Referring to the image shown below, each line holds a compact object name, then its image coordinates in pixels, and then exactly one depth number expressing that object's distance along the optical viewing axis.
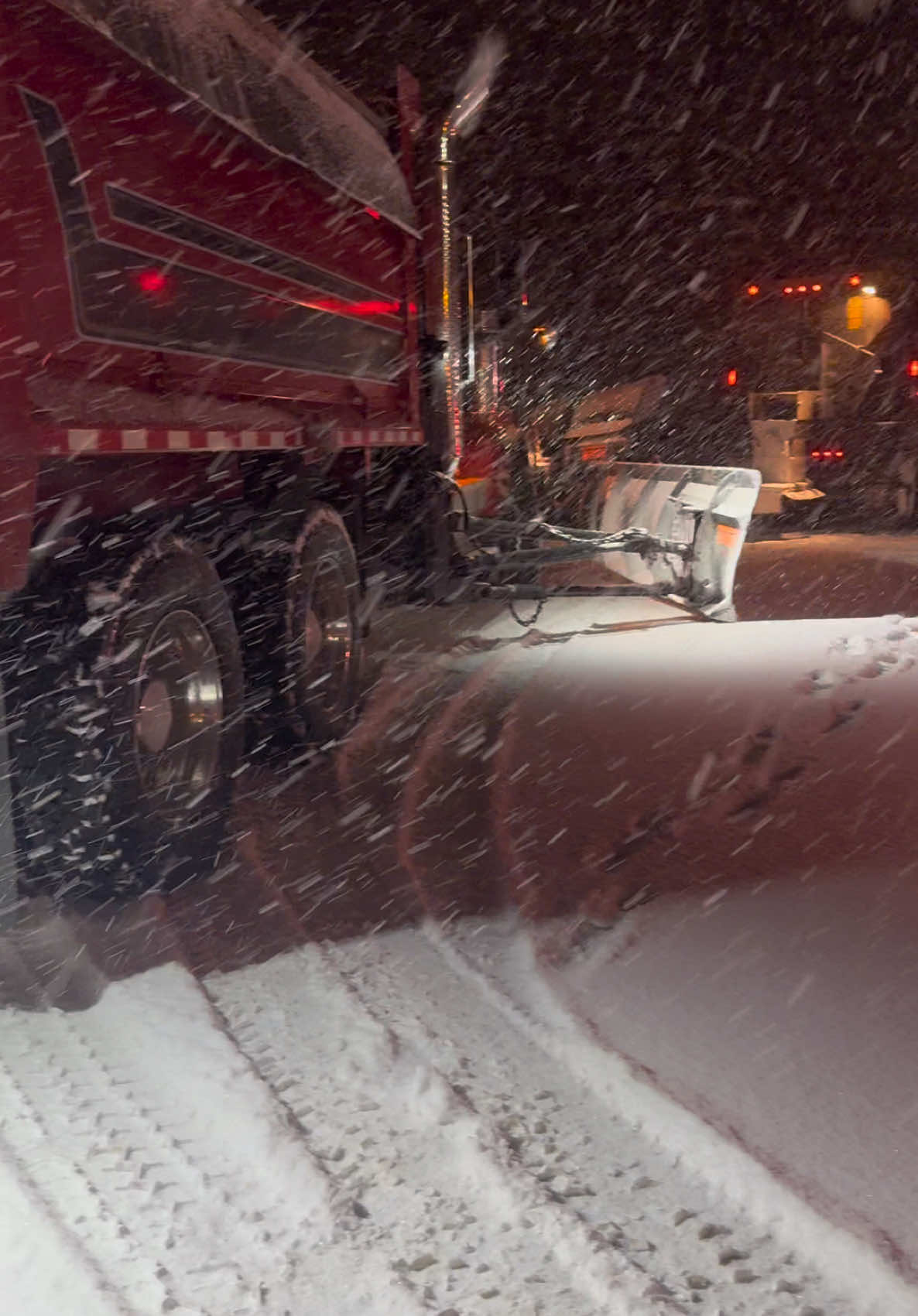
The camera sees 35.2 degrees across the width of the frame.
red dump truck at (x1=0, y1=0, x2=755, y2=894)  4.17
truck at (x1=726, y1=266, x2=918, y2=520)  22.86
